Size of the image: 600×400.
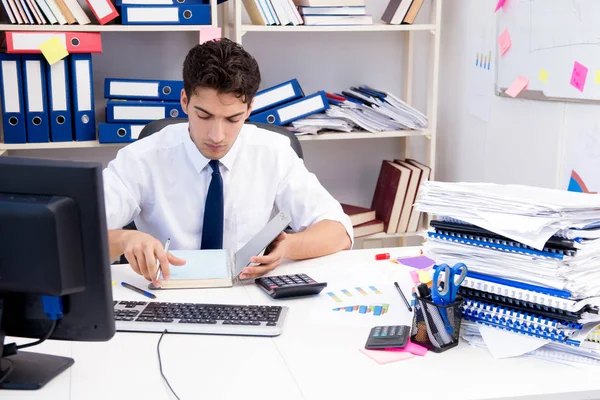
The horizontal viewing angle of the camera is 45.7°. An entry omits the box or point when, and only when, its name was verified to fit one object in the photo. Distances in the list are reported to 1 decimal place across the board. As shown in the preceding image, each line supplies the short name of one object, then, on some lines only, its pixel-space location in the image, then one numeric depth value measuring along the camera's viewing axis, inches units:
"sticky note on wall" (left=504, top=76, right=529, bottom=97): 102.0
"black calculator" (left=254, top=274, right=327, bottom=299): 59.5
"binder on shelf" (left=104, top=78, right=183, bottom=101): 107.0
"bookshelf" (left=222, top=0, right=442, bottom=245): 110.3
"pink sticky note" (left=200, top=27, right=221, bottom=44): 105.9
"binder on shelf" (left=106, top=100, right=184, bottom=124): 106.1
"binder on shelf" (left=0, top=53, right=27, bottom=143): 100.7
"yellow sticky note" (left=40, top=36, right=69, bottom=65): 100.0
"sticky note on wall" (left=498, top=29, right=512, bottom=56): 105.8
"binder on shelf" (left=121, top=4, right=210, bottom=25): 104.2
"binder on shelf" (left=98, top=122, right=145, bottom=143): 105.7
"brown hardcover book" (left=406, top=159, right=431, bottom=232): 119.6
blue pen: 59.7
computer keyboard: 51.9
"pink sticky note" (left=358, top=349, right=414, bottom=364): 47.7
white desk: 42.9
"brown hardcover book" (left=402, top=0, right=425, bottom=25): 116.3
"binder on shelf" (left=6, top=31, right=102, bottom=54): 98.7
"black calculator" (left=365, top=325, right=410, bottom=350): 49.3
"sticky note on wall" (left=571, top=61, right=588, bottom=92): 88.8
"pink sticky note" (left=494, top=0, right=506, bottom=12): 106.5
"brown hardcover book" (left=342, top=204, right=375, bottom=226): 119.0
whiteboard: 87.3
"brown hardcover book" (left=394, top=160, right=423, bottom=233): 119.3
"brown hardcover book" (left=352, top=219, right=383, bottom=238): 119.6
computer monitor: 41.1
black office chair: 84.7
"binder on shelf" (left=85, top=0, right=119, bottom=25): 102.4
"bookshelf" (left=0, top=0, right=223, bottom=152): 101.0
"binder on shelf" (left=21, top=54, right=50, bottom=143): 101.4
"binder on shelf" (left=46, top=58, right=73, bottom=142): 102.6
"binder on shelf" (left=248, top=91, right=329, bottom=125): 112.6
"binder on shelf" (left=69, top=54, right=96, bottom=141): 103.5
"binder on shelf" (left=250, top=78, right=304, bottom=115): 112.2
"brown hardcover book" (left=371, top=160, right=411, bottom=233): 119.4
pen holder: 49.3
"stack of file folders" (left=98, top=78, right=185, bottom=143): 106.2
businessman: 72.7
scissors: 49.6
